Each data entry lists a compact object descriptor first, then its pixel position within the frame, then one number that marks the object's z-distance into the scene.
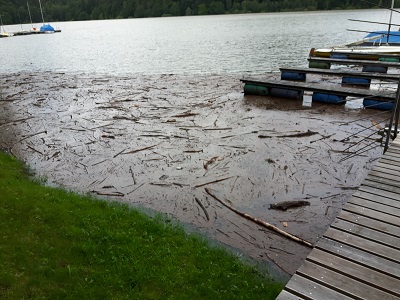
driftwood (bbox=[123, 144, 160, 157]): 12.26
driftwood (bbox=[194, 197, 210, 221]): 8.12
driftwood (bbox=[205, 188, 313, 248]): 7.06
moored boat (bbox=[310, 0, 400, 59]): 28.59
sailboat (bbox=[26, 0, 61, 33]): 108.31
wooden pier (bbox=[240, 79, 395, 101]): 16.31
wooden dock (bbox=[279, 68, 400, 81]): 19.64
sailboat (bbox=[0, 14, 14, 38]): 93.44
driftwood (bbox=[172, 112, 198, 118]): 16.42
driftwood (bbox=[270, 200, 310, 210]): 8.40
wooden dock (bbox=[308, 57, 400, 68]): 23.08
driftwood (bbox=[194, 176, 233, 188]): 9.61
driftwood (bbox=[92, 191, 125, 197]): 9.30
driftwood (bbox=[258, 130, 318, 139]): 13.22
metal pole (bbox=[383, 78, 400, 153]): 6.98
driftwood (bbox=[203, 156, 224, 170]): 10.89
